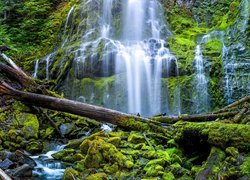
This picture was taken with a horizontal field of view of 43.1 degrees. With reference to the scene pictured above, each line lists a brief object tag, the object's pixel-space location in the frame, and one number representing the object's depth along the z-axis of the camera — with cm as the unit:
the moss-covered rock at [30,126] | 809
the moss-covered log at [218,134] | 473
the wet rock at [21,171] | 572
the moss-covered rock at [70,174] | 550
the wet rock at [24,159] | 635
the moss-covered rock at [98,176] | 512
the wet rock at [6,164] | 595
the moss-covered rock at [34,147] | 728
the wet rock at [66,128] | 863
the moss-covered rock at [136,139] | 673
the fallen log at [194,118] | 690
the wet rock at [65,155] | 663
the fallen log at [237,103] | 705
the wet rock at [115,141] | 663
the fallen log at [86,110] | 732
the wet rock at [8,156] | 634
